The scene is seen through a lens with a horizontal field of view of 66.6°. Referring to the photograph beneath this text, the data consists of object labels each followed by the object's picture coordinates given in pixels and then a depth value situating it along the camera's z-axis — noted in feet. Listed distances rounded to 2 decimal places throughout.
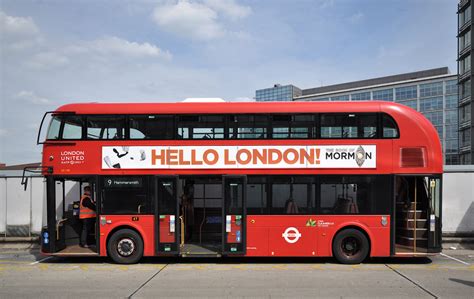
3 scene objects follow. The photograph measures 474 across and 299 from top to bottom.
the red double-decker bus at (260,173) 29.53
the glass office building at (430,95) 227.40
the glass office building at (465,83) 170.60
